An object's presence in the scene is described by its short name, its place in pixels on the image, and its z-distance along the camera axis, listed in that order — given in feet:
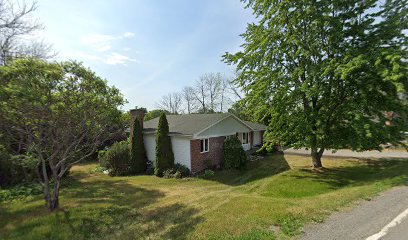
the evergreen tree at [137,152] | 65.67
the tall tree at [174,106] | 220.43
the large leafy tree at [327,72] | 41.19
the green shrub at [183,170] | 59.75
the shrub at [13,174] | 48.01
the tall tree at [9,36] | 48.83
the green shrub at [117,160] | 64.39
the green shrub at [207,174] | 58.59
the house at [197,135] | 60.95
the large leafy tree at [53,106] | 26.53
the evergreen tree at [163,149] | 60.64
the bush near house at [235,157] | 64.39
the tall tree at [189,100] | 206.69
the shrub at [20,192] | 39.39
